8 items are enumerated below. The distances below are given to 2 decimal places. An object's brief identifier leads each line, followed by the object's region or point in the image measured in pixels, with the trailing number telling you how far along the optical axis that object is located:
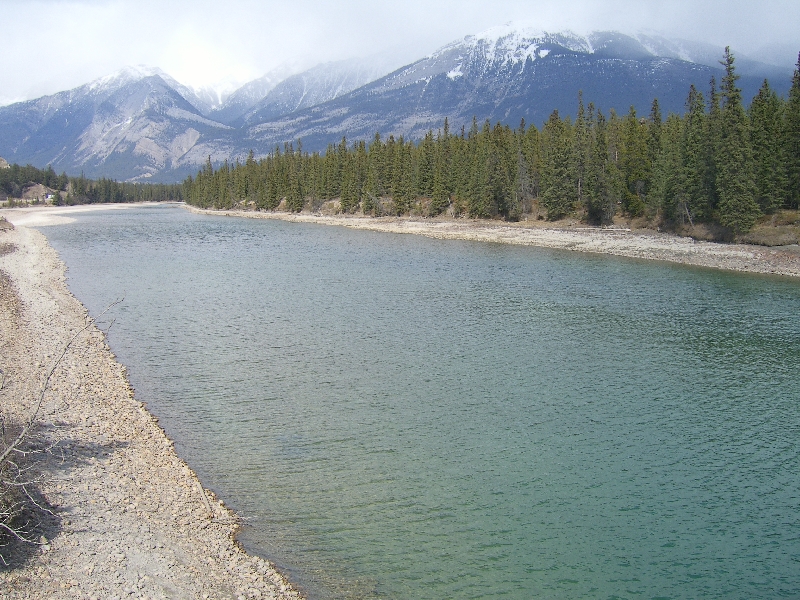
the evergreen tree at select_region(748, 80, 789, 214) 64.31
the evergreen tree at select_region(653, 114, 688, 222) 71.06
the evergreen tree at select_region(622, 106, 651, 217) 84.31
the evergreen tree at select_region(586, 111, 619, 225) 84.06
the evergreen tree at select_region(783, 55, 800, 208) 64.19
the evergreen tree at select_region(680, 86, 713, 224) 68.12
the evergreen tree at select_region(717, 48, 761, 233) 62.44
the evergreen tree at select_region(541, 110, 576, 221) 92.38
